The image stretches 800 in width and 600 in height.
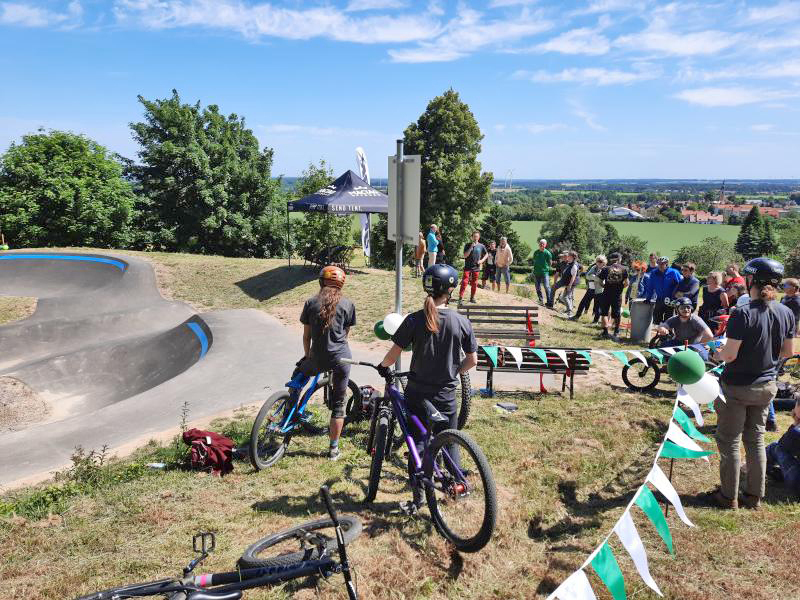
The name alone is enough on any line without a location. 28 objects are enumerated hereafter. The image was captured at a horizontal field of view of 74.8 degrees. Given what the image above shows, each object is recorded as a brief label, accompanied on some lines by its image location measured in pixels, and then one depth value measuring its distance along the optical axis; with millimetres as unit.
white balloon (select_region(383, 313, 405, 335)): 5352
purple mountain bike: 3658
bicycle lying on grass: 2967
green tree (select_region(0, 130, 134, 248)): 30672
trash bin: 11688
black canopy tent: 16672
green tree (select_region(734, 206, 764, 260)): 98000
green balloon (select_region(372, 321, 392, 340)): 5648
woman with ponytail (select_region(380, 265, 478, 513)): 4176
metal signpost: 5402
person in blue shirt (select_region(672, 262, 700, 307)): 10773
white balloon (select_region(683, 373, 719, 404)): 5105
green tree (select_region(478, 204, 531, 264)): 64188
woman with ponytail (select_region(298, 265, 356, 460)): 5293
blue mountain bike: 5422
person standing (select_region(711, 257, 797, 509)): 4703
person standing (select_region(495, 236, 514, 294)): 16531
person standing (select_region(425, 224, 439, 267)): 15672
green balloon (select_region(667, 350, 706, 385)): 4824
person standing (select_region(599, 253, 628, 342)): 12352
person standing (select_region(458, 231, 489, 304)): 14344
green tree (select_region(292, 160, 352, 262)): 37834
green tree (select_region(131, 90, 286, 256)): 33688
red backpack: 5555
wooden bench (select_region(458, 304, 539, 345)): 9789
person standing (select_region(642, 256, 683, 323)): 11633
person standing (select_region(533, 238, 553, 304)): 15375
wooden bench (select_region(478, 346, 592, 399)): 7965
